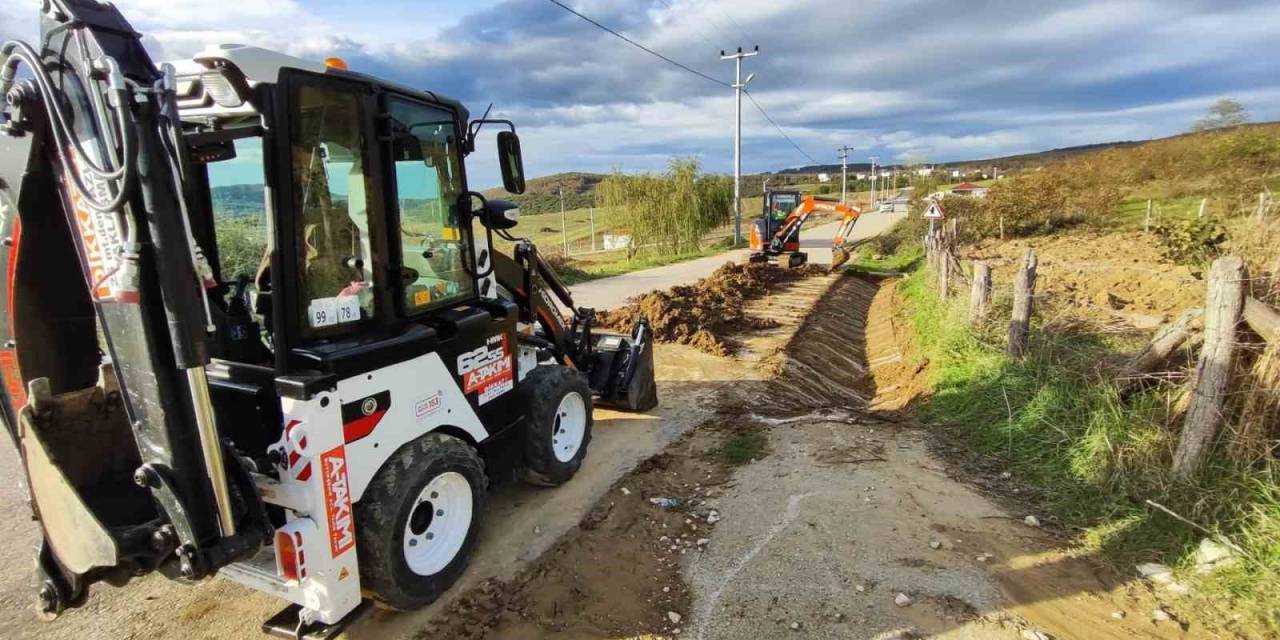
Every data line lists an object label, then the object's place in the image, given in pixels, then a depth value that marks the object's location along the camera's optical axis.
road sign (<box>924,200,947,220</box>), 16.64
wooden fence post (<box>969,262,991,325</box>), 7.72
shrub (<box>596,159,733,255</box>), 28.88
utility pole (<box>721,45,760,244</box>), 31.47
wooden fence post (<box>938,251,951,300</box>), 10.55
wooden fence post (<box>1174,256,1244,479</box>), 4.09
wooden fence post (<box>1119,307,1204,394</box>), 4.70
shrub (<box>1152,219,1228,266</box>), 10.11
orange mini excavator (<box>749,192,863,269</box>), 19.98
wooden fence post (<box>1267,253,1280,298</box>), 4.28
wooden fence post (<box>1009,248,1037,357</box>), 6.56
